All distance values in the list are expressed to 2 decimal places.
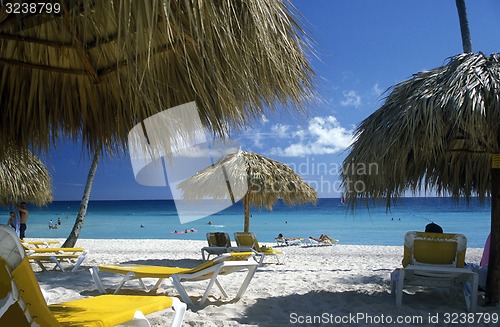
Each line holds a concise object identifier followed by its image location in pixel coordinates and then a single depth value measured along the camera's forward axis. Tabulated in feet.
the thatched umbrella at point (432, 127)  11.77
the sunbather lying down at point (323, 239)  48.20
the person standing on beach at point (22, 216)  31.86
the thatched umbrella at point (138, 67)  5.61
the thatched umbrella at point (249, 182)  29.09
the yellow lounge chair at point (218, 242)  26.14
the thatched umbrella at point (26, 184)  29.55
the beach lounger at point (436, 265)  12.64
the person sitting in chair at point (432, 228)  15.39
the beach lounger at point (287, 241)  47.31
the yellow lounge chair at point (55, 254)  19.38
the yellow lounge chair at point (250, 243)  25.39
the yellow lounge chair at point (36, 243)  24.98
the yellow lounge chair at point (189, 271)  12.74
